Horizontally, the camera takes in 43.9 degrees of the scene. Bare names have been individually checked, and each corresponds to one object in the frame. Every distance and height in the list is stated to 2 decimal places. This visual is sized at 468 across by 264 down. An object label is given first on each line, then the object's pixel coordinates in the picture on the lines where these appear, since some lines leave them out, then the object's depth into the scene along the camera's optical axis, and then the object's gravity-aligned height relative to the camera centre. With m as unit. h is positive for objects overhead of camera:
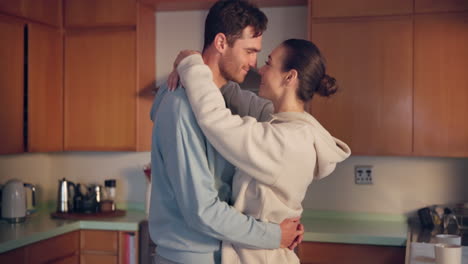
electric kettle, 3.62 -0.46
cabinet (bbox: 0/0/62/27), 3.56 +0.77
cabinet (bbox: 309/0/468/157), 3.41 +0.35
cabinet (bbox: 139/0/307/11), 3.86 +0.86
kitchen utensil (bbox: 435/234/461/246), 2.25 -0.42
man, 1.65 -0.16
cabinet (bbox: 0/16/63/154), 3.57 +0.27
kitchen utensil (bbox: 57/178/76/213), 4.07 -0.48
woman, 1.62 -0.02
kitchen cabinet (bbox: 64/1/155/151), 3.96 +0.32
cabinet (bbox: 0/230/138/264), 3.61 -0.75
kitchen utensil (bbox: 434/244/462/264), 1.98 -0.42
